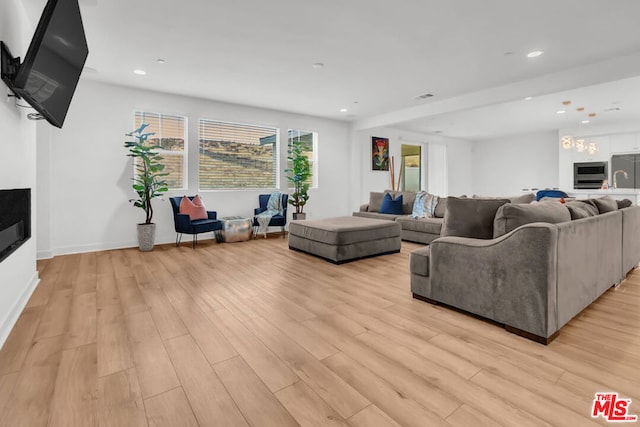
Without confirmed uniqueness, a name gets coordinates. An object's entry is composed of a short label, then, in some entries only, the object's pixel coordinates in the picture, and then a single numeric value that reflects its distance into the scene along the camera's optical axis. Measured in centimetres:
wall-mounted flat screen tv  195
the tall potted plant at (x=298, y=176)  662
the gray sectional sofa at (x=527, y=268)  195
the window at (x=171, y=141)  548
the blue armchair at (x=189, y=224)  507
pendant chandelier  647
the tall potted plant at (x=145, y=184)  486
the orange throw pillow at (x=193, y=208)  526
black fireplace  215
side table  564
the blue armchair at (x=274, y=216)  614
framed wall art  837
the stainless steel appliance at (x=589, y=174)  807
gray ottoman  405
